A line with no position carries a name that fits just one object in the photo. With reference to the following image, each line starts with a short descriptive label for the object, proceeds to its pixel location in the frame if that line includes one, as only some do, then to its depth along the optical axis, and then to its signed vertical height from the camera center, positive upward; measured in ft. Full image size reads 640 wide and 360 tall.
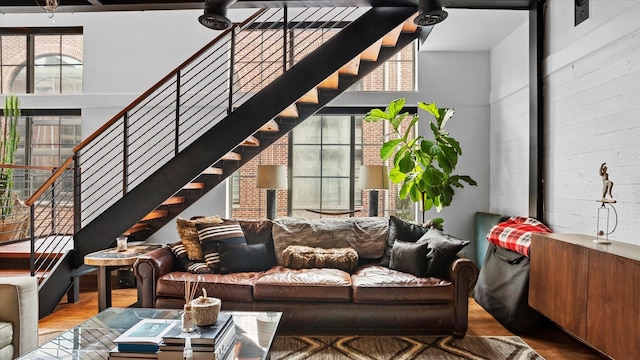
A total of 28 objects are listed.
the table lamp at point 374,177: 14.89 +0.15
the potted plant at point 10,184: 16.44 -0.19
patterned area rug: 9.59 -4.01
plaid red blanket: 11.41 -1.48
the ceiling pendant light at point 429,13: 10.55 +4.25
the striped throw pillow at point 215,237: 12.03 -1.70
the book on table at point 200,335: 6.10 -2.33
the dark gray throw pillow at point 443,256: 11.20 -2.01
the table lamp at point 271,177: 14.99 +0.13
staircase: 12.87 +2.11
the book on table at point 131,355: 6.02 -2.52
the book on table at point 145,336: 6.06 -2.36
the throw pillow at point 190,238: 12.37 -1.72
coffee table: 6.57 -2.73
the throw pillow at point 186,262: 11.78 -2.40
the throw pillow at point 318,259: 12.28 -2.30
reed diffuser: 6.52 -2.18
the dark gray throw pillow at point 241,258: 11.93 -2.24
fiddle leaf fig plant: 14.15 +0.66
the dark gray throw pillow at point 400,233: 12.83 -1.59
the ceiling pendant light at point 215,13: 10.35 +4.15
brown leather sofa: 10.71 -3.05
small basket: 6.66 -2.11
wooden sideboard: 7.06 -2.10
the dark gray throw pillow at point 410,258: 11.45 -2.14
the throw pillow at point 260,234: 13.14 -1.69
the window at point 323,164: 17.84 +0.72
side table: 11.34 -2.23
